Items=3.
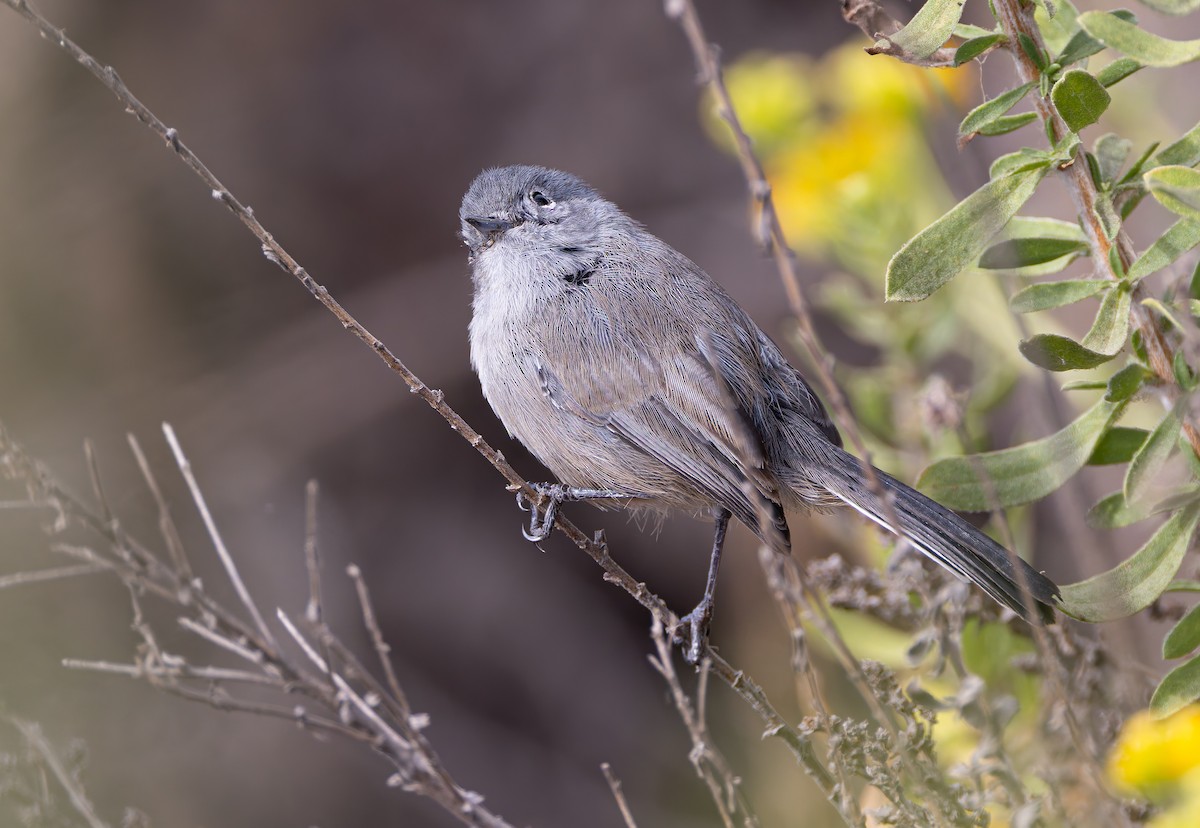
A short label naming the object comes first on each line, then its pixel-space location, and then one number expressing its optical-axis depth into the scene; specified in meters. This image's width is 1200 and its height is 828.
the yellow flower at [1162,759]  3.43
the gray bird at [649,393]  5.96
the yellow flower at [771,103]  7.39
